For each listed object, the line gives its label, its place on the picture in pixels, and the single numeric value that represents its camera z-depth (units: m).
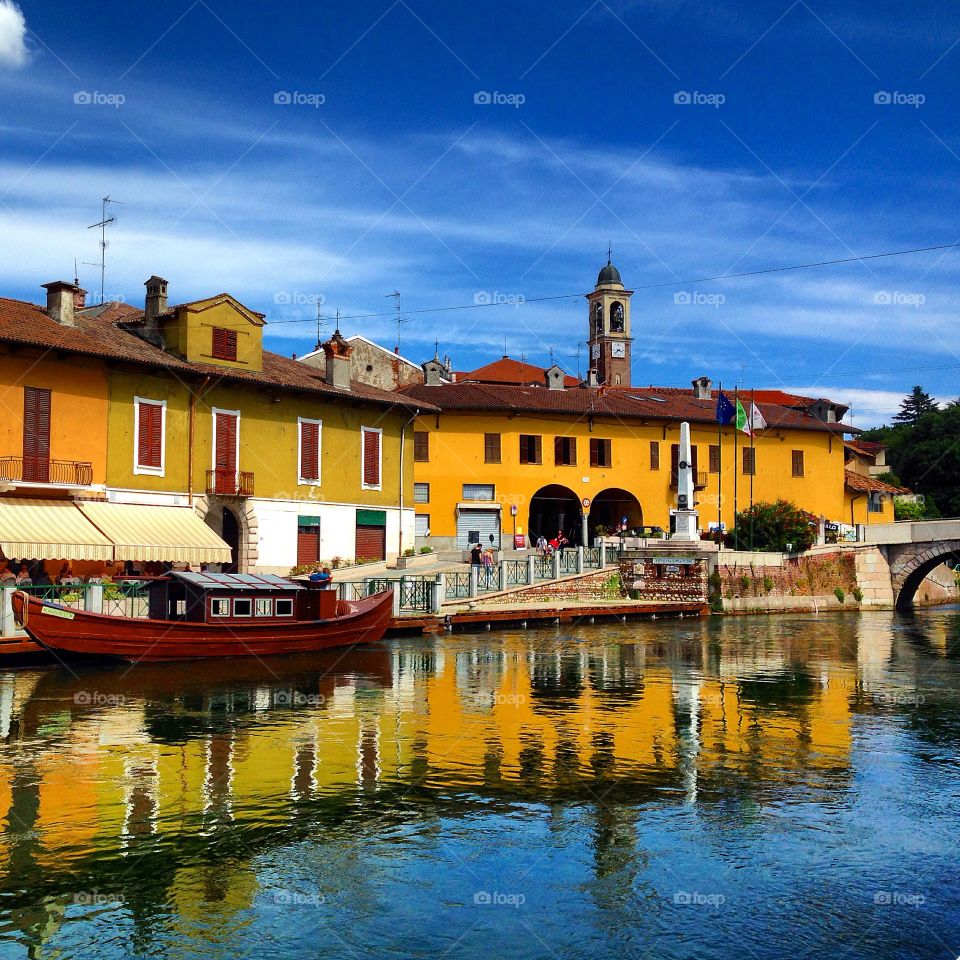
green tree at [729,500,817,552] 51.25
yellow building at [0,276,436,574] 33.03
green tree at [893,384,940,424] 116.62
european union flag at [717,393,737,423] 46.69
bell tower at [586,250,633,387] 91.06
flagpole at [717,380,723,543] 59.22
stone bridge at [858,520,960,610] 51.94
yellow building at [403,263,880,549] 54.56
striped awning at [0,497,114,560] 28.95
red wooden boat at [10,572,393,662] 24.72
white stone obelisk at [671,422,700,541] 47.34
